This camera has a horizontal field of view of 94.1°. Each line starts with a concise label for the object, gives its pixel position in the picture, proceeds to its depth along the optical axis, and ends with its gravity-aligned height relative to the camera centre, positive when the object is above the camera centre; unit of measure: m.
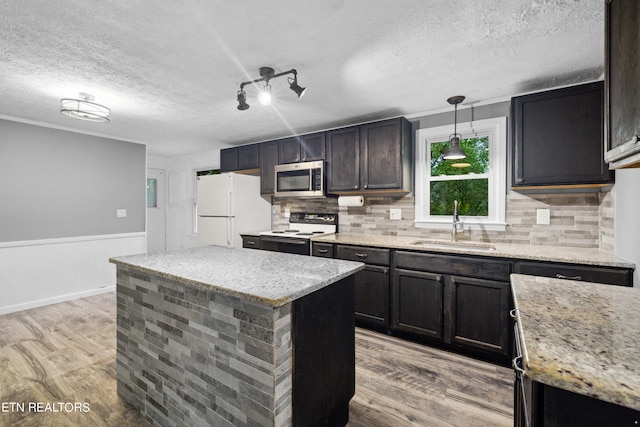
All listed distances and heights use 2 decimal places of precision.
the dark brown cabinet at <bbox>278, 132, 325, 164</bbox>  3.76 +0.85
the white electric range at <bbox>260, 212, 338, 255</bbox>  3.49 -0.27
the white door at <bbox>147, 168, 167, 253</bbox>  6.04 +0.03
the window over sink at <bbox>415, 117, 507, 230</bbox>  2.93 +0.38
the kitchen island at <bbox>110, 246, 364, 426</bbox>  1.25 -0.63
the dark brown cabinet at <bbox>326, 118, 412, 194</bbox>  3.18 +0.62
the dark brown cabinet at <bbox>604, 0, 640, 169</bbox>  0.91 +0.44
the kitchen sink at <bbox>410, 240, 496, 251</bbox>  2.81 -0.31
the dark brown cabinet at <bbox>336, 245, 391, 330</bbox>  2.87 -0.72
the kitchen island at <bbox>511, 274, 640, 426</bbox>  0.63 -0.35
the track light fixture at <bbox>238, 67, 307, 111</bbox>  2.22 +0.98
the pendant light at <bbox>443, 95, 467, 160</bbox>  2.75 +0.63
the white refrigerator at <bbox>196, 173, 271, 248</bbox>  4.24 +0.05
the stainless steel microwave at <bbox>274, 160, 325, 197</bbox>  3.68 +0.43
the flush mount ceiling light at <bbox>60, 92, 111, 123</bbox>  2.76 +1.01
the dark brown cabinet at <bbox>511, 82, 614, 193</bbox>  2.25 +0.59
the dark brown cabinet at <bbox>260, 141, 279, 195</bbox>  4.24 +0.68
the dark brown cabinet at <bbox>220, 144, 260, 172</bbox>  4.48 +0.85
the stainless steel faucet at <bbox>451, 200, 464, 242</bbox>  2.97 -0.13
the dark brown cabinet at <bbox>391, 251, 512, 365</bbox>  2.35 -0.76
